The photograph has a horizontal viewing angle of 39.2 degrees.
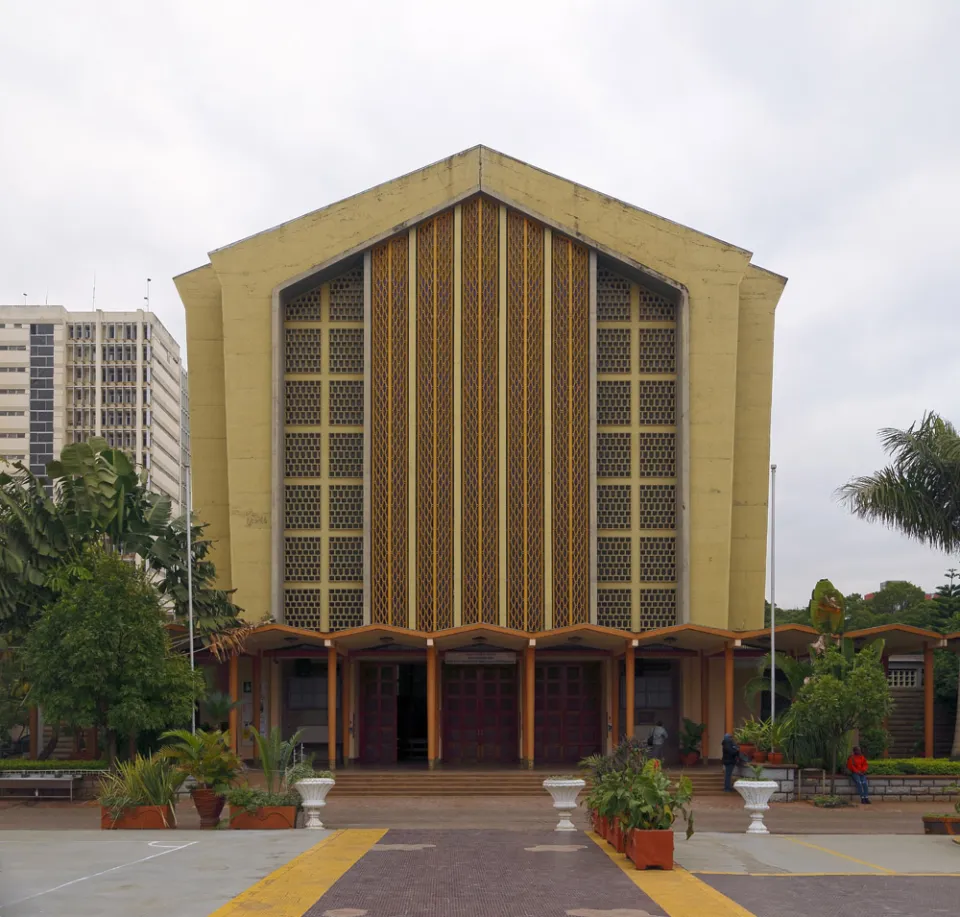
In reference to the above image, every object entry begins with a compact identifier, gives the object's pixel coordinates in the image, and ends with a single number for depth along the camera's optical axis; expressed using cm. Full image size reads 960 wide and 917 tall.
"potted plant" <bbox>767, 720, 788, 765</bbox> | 3008
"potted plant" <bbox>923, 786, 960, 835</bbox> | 2203
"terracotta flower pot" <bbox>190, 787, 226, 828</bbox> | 2281
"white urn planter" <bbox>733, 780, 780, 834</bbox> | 2223
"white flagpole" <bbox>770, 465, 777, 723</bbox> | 3259
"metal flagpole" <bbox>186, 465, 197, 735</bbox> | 3185
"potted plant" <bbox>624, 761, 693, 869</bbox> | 1631
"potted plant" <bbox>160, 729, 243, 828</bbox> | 2286
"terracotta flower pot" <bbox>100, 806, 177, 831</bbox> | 2223
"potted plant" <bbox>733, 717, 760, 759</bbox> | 3167
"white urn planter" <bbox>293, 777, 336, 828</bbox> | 2267
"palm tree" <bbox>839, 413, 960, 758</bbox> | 3762
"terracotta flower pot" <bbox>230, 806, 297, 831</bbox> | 2264
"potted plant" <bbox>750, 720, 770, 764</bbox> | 3069
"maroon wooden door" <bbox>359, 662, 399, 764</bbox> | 3934
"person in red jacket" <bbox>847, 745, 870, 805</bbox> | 2848
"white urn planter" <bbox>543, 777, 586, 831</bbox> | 2197
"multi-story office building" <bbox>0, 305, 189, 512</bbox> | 10931
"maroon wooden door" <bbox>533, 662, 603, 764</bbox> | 3944
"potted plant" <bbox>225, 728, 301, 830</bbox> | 2256
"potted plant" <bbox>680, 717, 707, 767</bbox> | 3691
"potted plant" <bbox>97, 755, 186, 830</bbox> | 2225
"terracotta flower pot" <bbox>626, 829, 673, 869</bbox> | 1631
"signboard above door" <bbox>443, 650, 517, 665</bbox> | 3756
